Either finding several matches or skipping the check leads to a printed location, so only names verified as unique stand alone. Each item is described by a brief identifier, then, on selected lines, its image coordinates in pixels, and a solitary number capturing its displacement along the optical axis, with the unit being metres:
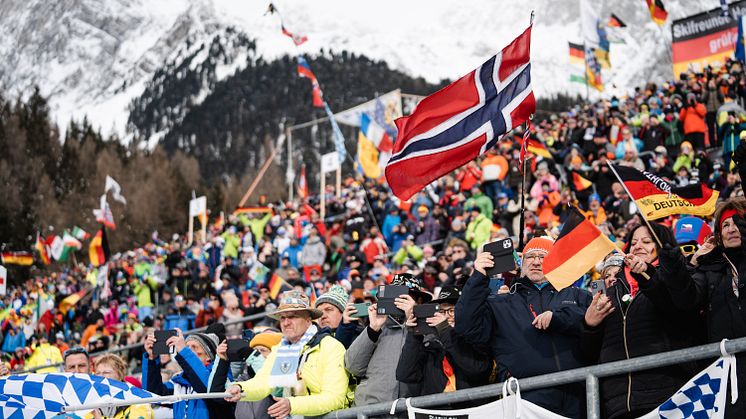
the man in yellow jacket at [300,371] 7.05
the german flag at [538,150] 17.02
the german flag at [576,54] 35.62
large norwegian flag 8.07
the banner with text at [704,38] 26.47
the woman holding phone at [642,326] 5.54
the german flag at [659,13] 25.05
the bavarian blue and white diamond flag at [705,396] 5.21
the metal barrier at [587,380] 5.17
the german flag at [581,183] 15.82
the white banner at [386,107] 27.14
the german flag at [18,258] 36.47
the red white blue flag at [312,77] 30.26
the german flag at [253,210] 28.20
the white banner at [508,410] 5.99
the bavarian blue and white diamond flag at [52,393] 7.96
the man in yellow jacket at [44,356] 18.04
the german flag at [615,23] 30.83
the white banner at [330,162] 29.50
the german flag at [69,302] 24.75
